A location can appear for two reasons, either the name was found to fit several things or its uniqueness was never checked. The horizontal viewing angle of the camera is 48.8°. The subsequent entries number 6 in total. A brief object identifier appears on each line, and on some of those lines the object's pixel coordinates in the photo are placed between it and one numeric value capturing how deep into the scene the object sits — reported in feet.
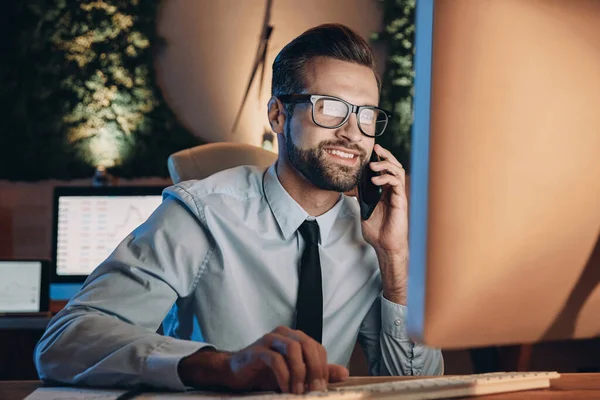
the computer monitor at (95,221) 8.77
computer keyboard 2.51
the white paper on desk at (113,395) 2.56
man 4.09
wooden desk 2.75
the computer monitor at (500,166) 1.84
